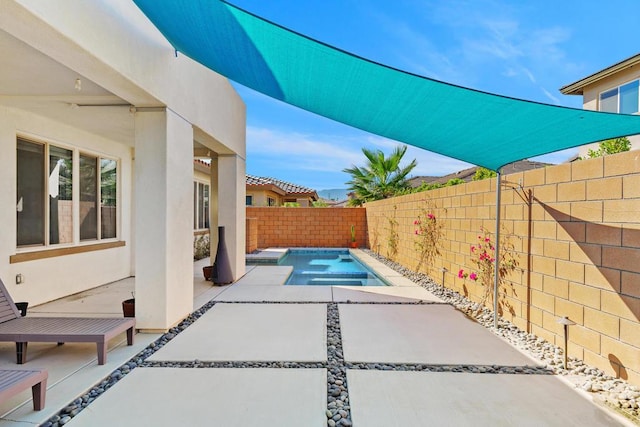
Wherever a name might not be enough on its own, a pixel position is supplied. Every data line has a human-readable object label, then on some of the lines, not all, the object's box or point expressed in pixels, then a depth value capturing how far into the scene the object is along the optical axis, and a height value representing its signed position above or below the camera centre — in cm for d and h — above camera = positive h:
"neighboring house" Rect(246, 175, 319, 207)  2244 +124
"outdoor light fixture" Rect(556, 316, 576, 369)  393 -131
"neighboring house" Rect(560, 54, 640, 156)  1397 +526
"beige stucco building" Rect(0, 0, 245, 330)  370 +110
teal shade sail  348 +142
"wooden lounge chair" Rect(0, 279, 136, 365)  387 -138
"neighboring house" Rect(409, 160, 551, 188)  2350 +305
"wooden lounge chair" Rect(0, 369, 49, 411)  270 -139
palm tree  2135 +221
